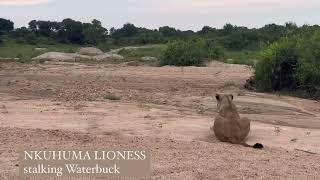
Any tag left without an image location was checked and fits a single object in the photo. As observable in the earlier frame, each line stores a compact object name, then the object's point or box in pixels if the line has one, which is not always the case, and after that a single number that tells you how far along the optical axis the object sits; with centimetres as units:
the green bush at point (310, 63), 1582
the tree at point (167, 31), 5481
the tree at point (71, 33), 5241
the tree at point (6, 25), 5534
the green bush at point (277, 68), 1716
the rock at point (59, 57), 3051
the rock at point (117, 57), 3151
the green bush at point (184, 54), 2512
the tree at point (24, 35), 4811
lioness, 931
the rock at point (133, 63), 2585
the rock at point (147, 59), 2941
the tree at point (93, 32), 5037
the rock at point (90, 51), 3670
